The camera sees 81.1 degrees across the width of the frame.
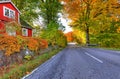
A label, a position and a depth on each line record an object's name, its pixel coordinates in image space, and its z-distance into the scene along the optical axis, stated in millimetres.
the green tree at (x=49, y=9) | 16735
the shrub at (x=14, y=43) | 4690
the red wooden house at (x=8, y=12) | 10354
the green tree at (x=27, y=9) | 18066
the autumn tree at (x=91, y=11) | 15508
